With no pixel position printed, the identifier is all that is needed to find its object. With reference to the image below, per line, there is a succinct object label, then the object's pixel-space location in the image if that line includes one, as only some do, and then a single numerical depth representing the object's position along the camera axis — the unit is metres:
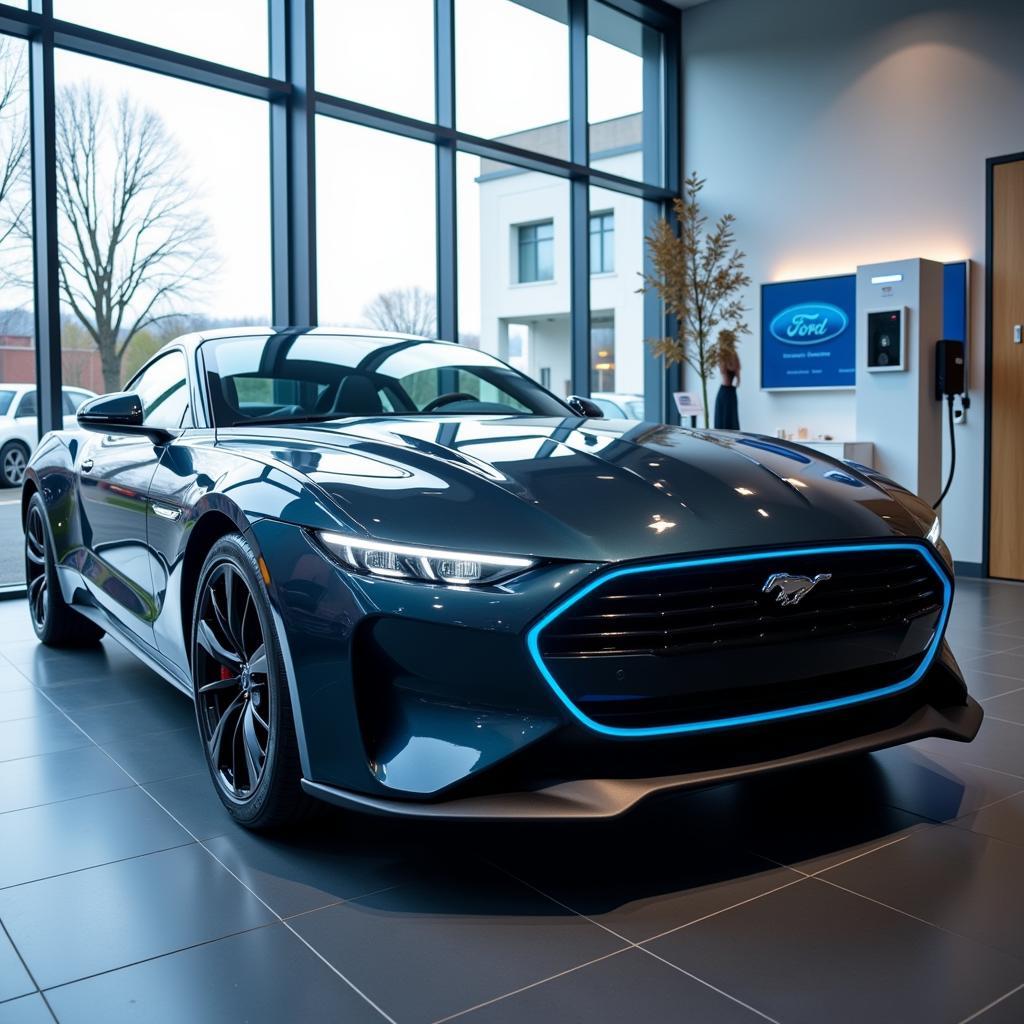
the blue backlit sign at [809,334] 7.39
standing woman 7.24
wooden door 6.29
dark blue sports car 1.66
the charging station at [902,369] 6.04
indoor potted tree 7.67
